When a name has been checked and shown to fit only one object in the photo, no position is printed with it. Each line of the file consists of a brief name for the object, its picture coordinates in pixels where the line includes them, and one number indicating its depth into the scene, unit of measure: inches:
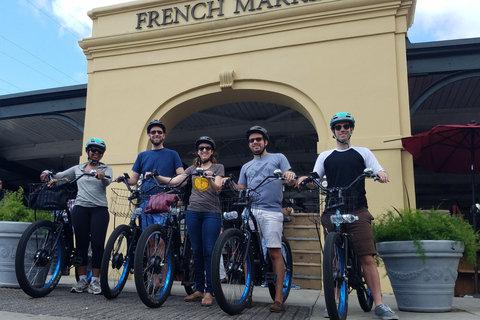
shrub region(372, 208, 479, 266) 146.1
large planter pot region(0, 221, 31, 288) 177.2
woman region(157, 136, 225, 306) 145.9
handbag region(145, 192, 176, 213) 148.1
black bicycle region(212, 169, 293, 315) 122.9
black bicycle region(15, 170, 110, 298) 158.1
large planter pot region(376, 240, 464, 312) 140.7
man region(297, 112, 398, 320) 130.2
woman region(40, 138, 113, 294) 170.9
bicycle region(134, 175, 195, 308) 133.5
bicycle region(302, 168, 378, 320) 112.9
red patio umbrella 205.8
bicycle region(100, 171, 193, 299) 144.4
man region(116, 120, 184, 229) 172.9
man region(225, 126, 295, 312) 140.5
